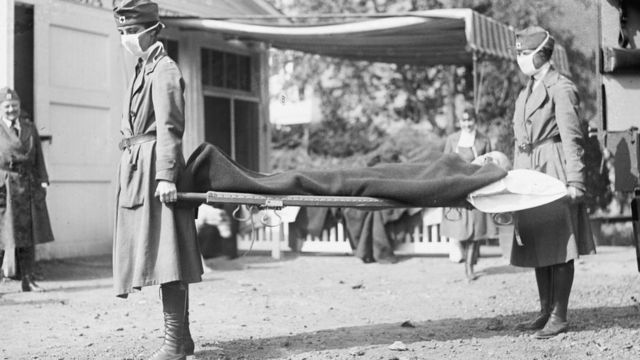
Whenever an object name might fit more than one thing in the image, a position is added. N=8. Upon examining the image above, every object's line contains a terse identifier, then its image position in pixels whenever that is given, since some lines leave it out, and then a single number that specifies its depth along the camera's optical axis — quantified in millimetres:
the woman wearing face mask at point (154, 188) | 4805
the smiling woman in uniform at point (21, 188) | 8484
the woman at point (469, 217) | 9320
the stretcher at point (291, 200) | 4891
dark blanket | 4996
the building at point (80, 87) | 9953
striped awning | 10219
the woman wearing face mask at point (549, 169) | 5543
